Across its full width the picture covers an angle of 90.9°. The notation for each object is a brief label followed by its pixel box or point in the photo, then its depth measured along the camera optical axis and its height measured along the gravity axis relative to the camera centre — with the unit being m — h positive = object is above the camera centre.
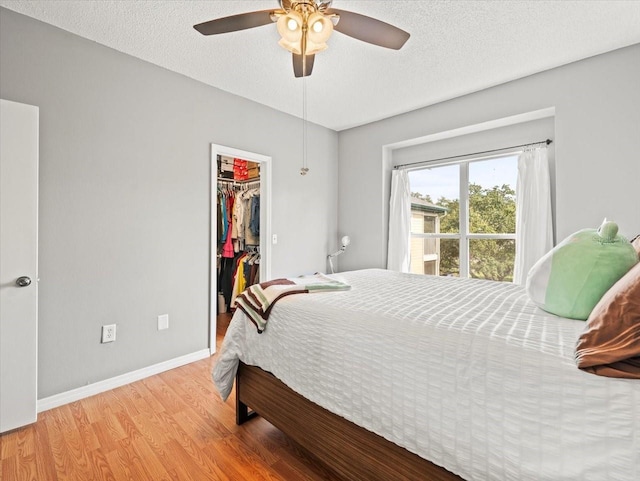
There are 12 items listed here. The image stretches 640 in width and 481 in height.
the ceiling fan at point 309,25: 1.56 +1.11
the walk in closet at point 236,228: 4.21 +0.15
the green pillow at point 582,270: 1.13 -0.11
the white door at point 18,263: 1.87 -0.16
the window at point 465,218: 3.34 +0.25
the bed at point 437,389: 0.81 -0.50
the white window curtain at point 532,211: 2.92 +0.28
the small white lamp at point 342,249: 4.12 -0.13
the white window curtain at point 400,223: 3.92 +0.21
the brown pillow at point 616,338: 0.78 -0.26
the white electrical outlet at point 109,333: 2.40 -0.73
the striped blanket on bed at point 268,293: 1.71 -0.31
